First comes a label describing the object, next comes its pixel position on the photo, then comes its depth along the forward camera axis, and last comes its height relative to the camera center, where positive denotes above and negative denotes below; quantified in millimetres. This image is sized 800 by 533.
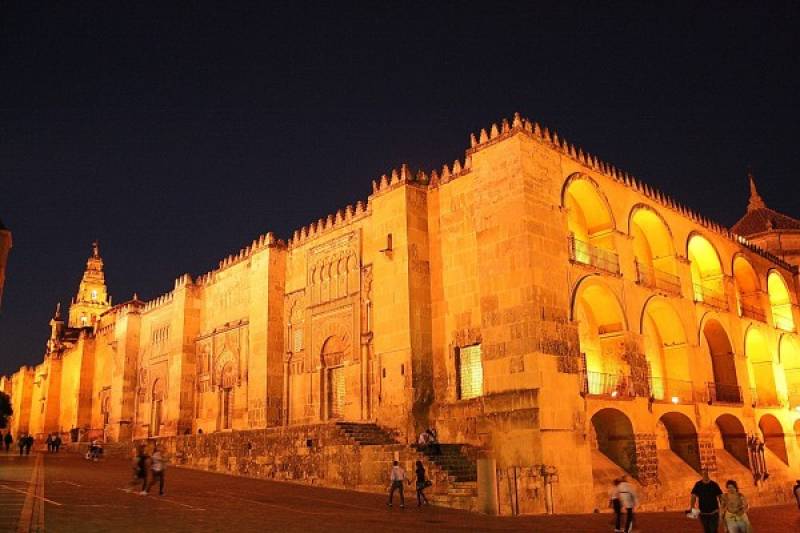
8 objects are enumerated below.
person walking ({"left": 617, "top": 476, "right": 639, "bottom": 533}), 11055 -1295
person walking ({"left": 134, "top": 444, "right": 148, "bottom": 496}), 14625 -731
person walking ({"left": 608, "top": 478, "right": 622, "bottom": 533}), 11195 -1416
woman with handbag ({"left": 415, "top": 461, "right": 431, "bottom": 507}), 14562 -1202
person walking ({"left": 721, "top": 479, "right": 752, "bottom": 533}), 8539 -1212
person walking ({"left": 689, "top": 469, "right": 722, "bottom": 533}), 9375 -1166
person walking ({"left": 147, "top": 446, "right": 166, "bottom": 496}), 14516 -753
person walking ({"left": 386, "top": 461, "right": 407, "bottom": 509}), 14128 -1080
